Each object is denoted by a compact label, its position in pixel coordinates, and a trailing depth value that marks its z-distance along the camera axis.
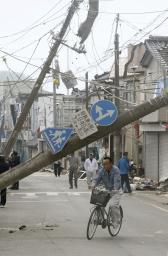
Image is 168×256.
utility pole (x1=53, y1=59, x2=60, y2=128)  26.11
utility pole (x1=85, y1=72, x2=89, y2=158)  50.53
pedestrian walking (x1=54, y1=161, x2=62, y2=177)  50.31
